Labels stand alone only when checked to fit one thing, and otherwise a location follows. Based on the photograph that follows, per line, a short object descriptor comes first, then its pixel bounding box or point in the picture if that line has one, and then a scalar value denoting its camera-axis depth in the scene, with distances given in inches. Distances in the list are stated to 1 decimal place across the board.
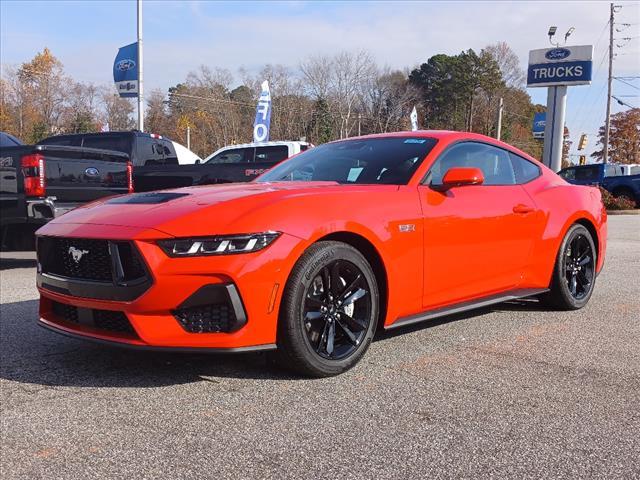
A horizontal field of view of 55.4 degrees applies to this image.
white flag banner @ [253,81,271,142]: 1026.7
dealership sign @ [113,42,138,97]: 812.0
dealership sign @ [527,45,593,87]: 999.0
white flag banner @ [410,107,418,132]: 1158.3
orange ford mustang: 122.1
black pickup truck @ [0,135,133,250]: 286.2
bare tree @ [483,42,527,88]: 2353.1
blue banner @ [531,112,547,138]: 1832.1
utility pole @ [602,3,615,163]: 1691.7
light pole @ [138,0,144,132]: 808.3
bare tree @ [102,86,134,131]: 2112.5
